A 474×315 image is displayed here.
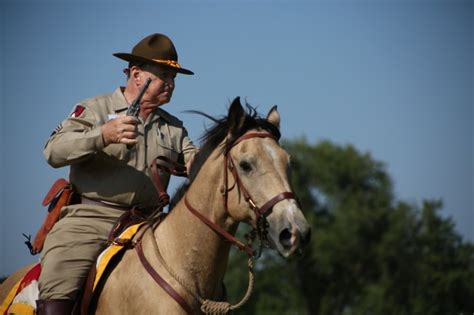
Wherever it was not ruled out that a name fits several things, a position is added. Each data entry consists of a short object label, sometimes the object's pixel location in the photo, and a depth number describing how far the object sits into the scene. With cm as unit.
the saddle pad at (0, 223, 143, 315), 1670
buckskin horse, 1544
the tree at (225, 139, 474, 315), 13750
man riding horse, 1661
